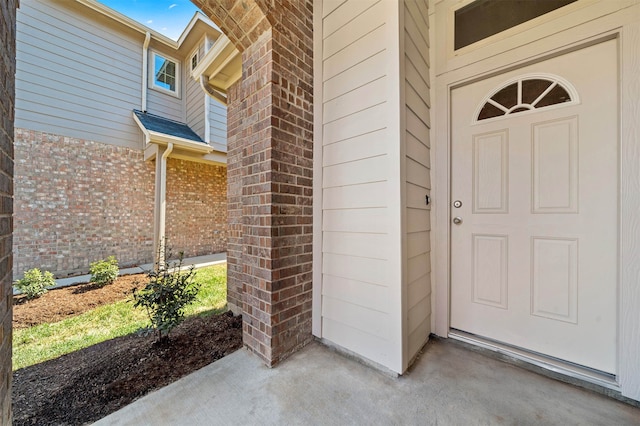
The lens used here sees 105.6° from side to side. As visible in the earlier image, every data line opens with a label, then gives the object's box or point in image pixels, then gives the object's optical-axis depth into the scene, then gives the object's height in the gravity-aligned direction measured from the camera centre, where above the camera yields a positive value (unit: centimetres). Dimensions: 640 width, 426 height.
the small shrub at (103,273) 389 -101
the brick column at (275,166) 166 +33
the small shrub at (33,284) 333 -104
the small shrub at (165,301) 198 -76
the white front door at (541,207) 142 +4
